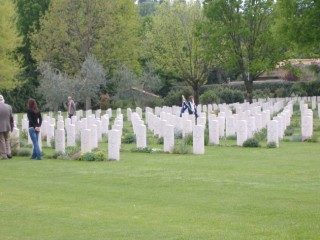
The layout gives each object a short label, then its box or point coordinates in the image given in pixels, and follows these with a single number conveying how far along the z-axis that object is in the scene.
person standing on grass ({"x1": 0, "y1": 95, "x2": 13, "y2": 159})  19.73
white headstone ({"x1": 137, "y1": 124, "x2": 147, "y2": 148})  21.91
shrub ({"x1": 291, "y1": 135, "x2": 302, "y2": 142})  24.12
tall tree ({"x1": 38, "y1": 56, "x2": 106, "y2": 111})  45.84
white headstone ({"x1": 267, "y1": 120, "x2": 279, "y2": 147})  21.98
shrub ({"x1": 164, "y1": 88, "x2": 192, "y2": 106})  54.66
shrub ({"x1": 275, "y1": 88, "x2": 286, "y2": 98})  62.28
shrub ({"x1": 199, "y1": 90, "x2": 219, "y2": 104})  53.47
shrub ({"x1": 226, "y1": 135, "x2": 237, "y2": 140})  25.28
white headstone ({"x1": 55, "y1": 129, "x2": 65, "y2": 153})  20.71
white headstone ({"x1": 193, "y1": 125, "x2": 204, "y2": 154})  20.06
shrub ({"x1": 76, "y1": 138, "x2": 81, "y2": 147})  23.44
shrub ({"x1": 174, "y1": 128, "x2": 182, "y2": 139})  25.48
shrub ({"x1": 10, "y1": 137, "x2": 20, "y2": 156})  21.26
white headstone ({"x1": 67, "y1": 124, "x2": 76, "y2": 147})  22.64
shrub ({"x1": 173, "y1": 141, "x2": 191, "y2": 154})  20.66
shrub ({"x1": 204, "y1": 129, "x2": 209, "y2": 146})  23.42
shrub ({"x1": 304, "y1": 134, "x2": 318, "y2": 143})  23.81
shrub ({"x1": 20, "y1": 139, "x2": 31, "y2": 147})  24.27
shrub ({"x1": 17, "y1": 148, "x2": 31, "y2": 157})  21.25
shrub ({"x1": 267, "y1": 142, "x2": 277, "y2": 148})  21.78
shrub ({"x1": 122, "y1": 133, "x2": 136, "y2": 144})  25.50
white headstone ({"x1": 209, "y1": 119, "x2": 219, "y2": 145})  23.17
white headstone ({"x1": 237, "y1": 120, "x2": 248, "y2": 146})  22.70
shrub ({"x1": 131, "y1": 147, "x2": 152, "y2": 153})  21.33
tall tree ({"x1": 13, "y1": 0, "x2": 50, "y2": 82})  61.34
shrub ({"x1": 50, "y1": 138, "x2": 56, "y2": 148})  24.27
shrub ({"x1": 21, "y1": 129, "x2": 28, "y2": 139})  28.55
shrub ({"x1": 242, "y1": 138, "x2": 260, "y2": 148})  22.31
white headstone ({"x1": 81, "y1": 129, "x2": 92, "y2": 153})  20.03
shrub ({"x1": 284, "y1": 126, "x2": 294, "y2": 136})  26.61
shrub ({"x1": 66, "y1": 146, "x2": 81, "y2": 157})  20.12
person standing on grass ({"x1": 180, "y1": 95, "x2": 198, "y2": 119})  29.68
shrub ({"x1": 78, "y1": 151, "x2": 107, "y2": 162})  19.05
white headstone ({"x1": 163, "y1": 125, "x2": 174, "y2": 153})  21.00
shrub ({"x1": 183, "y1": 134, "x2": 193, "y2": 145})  23.20
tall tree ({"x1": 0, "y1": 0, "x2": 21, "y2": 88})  47.47
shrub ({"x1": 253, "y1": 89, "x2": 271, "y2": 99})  59.72
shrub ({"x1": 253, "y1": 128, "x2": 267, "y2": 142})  24.02
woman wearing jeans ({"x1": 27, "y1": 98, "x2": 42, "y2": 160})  20.02
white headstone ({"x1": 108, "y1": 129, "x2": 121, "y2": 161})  18.78
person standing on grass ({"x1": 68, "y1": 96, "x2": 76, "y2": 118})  33.96
